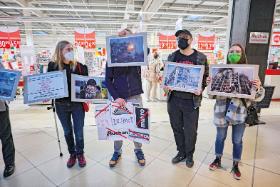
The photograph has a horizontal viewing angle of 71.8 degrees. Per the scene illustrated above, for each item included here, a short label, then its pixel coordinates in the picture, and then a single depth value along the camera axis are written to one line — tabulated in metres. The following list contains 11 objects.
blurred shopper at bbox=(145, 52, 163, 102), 6.29
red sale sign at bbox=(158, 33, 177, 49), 8.73
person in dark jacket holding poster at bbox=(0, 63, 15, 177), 2.21
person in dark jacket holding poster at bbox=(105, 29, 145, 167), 2.27
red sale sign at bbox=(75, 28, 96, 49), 8.48
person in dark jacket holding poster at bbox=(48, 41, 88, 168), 2.24
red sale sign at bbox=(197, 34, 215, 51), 9.43
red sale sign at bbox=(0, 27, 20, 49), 7.45
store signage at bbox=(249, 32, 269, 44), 3.81
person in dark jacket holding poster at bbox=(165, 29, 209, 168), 2.18
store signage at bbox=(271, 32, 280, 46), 8.33
